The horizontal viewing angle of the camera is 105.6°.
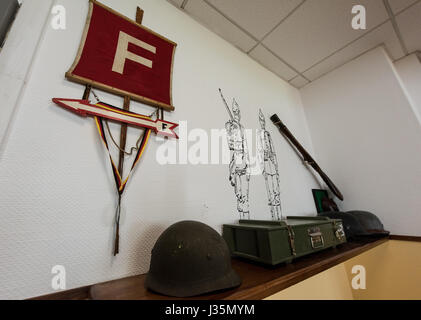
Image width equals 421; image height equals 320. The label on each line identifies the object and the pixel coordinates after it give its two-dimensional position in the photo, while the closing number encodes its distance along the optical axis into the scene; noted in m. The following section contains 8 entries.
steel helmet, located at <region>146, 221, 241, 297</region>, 0.43
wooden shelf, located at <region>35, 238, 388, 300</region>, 0.41
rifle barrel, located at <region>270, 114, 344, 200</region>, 1.37
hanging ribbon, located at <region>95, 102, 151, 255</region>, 0.55
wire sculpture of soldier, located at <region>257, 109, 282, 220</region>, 1.07
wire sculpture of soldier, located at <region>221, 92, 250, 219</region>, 0.93
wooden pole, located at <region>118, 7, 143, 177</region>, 0.62
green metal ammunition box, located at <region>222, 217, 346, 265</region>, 0.58
